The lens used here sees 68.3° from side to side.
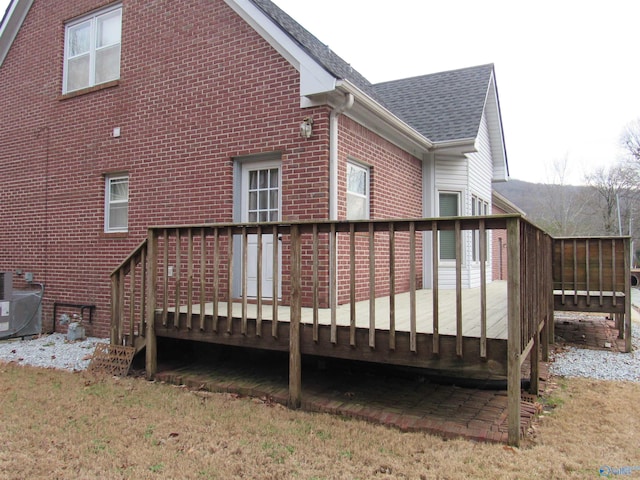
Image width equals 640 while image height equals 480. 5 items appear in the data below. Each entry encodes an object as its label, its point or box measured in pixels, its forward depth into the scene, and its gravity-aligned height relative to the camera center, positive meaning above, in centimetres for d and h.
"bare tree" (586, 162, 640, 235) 4112 +667
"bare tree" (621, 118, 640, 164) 4112 +1116
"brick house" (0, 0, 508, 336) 657 +212
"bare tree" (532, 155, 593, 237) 4112 +569
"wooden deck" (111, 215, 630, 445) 394 -44
